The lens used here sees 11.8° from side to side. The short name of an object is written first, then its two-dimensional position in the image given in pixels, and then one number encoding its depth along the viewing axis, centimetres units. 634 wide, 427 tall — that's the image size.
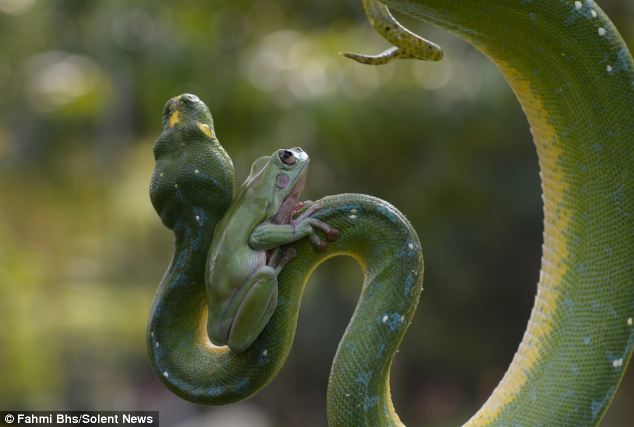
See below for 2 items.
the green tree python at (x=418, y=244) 108
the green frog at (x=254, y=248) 107
